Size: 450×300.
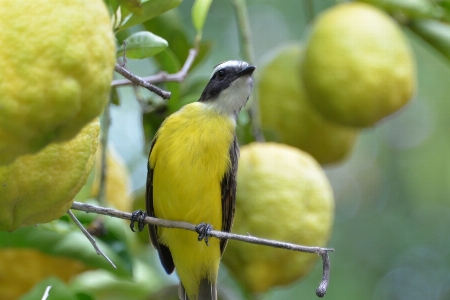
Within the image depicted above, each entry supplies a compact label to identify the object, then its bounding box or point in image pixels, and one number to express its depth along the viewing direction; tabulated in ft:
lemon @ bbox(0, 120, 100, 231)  10.27
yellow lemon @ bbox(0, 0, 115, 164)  8.09
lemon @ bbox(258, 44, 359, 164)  23.86
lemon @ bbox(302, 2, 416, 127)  21.08
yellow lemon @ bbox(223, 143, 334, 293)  18.69
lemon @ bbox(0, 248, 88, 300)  17.21
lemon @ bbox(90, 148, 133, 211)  19.88
